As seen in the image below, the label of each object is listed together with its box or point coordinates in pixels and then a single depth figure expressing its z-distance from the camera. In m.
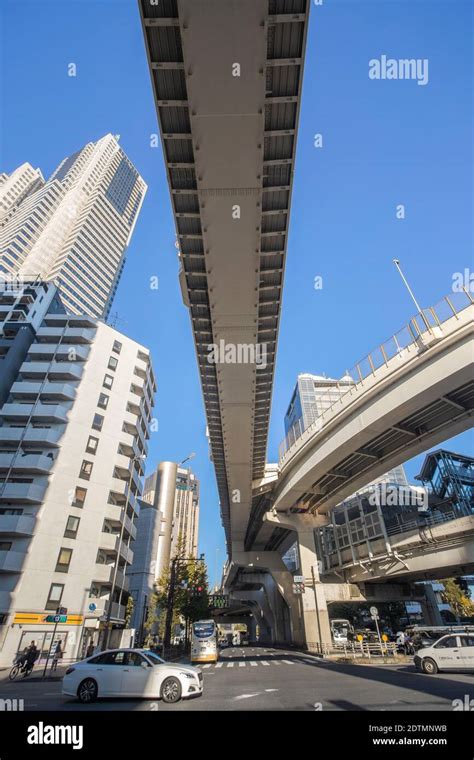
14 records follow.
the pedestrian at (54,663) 21.20
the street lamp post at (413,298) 18.47
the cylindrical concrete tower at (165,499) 98.19
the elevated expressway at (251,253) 9.30
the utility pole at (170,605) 30.70
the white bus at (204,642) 28.95
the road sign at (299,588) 30.65
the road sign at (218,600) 74.88
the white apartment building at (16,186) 117.88
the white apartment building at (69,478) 30.45
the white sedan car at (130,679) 9.52
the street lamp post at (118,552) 32.06
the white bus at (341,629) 43.56
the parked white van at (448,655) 14.23
